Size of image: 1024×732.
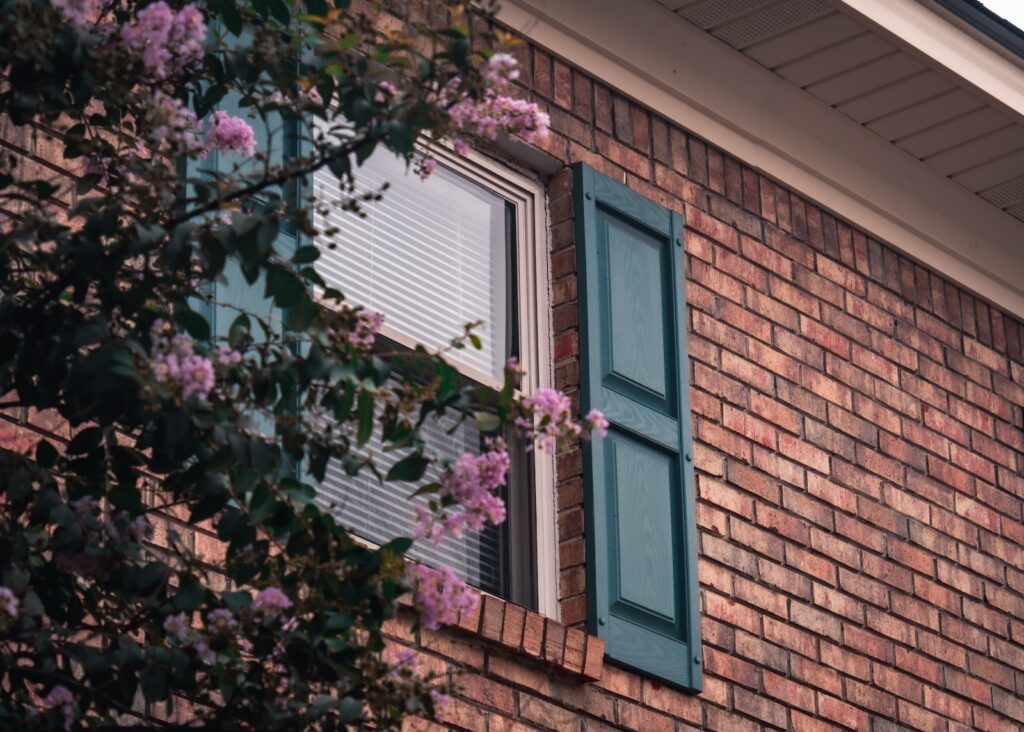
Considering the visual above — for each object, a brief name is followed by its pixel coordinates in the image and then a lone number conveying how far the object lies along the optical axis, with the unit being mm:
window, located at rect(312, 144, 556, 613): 10039
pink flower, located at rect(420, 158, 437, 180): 6614
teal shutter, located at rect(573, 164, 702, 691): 10194
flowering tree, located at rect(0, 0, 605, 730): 5785
